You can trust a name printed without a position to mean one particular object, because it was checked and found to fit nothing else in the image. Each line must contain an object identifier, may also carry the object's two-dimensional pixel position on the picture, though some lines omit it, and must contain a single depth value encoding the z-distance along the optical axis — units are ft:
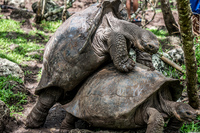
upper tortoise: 8.70
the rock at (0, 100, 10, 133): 9.86
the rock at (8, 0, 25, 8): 31.22
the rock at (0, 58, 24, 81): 14.15
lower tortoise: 7.81
